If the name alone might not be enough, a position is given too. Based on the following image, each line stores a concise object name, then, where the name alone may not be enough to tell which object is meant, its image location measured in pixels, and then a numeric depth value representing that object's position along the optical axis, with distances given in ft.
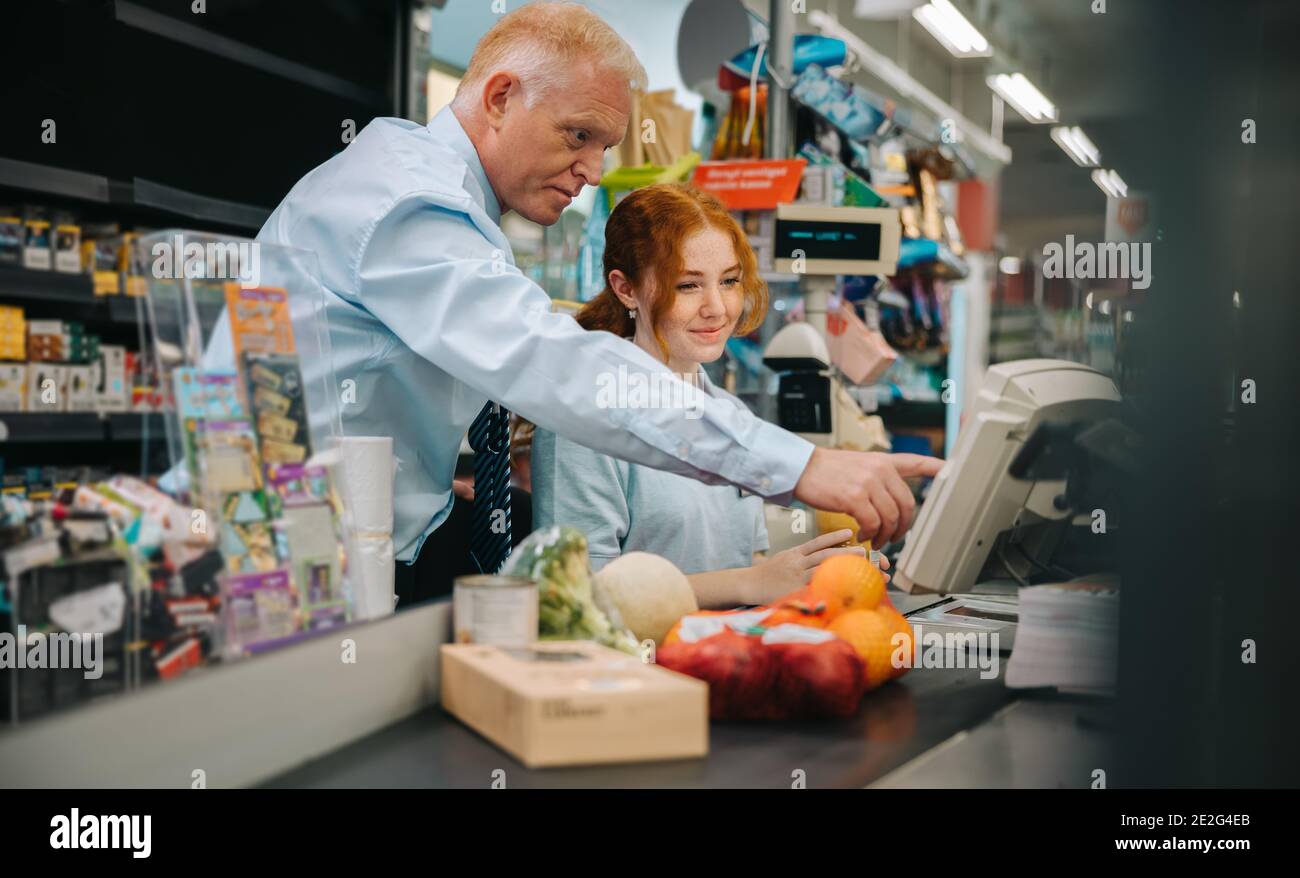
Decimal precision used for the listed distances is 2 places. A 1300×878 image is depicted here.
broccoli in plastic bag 4.40
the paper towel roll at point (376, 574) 4.84
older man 5.16
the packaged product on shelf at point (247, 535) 3.77
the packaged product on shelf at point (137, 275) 3.86
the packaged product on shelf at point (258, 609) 3.72
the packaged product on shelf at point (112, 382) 11.57
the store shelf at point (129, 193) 10.33
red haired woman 7.77
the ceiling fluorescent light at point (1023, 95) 34.24
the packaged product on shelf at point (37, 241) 10.73
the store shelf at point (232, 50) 10.86
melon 4.92
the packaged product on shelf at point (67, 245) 10.98
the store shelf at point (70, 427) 10.63
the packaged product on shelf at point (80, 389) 11.28
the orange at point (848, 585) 5.08
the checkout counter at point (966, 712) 3.66
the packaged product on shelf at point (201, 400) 3.77
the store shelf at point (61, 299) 10.45
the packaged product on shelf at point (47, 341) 11.14
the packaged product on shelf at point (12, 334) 10.86
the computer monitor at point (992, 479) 5.03
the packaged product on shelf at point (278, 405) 4.04
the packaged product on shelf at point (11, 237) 10.39
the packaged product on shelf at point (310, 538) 4.00
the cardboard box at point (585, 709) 3.50
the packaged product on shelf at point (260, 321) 4.10
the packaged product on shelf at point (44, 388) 11.00
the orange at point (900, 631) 4.98
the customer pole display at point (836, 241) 11.14
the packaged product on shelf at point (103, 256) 11.21
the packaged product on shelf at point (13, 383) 10.79
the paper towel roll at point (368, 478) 4.95
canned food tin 4.24
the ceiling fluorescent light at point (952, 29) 25.18
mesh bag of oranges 4.26
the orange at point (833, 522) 8.70
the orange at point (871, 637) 4.76
